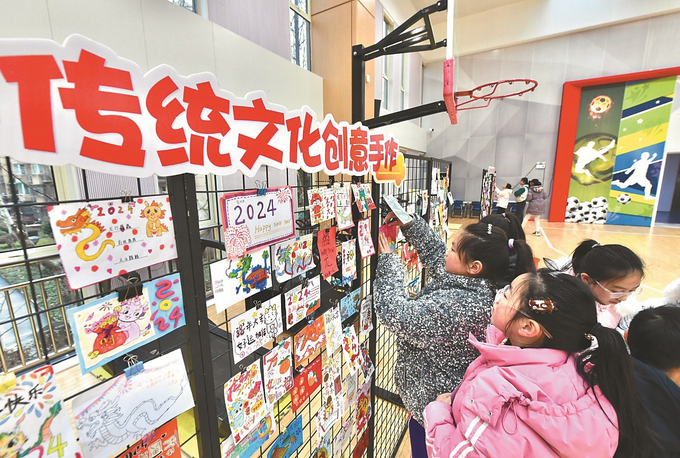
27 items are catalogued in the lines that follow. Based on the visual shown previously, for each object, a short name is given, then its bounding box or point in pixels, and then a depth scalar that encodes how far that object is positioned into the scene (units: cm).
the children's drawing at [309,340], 106
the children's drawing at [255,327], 81
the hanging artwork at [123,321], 53
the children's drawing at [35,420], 46
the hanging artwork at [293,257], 91
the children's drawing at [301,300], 99
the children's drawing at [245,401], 82
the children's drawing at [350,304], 131
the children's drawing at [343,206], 114
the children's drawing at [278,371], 93
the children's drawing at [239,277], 73
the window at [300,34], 490
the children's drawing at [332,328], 119
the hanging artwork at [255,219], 73
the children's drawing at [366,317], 145
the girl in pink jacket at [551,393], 65
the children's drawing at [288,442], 108
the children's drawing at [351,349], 132
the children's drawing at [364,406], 154
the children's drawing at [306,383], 109
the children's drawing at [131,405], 56
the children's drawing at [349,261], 125
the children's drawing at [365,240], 129
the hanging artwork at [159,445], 64
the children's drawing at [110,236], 49
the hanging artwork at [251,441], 83
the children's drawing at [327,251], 110
